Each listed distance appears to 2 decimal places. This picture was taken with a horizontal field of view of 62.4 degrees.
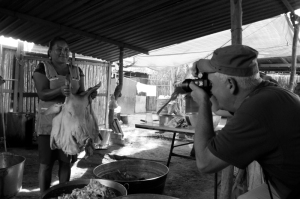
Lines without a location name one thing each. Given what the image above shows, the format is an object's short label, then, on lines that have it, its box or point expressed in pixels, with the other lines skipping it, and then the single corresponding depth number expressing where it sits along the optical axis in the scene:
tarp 7.63
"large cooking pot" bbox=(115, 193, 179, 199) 2.05
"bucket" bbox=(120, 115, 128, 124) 13.69
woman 2.83
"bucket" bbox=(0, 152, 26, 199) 3.60
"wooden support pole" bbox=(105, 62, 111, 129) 10.38
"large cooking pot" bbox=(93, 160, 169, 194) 2.78
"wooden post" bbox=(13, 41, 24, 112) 8.10
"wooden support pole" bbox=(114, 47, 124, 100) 7.49
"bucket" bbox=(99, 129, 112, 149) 7.82
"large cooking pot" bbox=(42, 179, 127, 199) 2.29
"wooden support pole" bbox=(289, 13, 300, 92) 5.68
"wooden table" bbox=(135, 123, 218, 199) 4.57
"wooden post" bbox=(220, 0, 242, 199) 3.48
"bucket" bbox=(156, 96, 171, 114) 15.47
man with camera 1.41
